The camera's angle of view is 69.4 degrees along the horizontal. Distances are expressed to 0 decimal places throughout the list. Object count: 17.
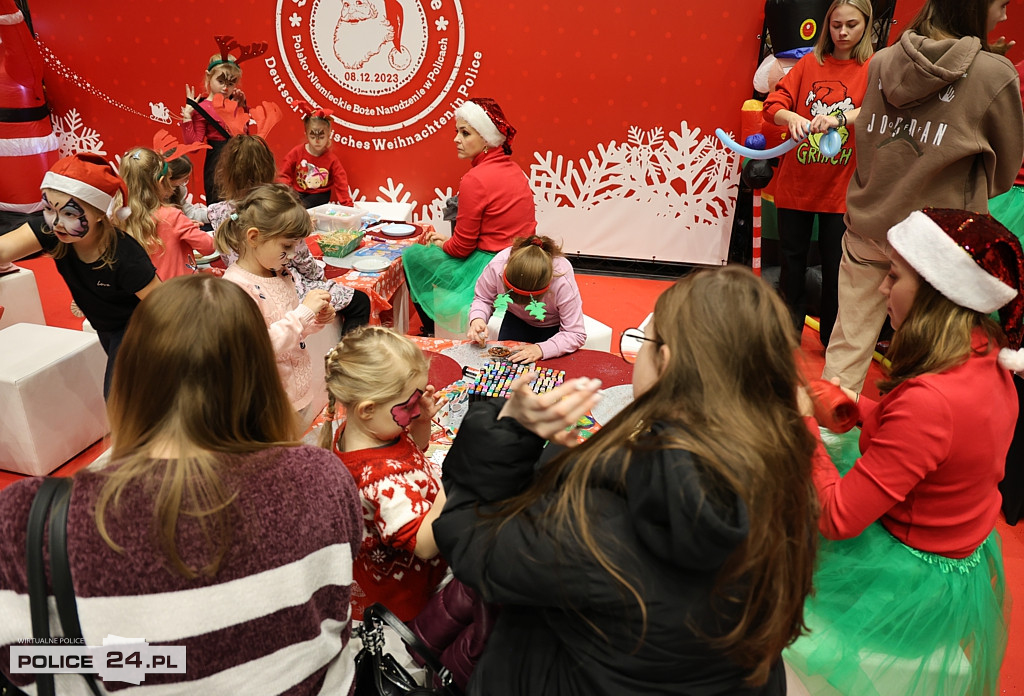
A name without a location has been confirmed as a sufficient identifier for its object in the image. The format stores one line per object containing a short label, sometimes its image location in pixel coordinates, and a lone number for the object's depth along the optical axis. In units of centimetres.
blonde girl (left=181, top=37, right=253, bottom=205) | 471
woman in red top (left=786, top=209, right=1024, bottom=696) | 164
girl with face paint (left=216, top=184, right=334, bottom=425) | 252
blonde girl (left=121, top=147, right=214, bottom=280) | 332
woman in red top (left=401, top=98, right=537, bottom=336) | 387
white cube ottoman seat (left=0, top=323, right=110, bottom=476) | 292
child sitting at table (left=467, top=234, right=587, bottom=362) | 276
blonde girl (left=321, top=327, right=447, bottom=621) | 150
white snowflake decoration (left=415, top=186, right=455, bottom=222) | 548
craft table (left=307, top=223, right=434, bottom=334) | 362
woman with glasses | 103
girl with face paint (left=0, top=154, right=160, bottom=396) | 246
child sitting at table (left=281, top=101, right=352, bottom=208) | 479
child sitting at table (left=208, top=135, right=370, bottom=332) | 353
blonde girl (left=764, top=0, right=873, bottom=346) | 367
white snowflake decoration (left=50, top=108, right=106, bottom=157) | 572
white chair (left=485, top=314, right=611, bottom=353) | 330
